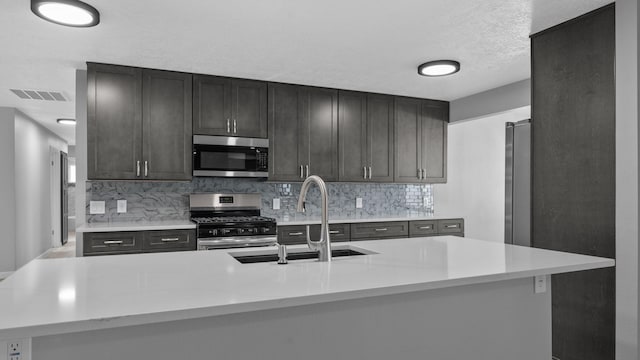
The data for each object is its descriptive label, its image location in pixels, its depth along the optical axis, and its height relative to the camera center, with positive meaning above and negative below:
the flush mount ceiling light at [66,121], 6.76 +0.91
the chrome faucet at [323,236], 2.01 -0.28
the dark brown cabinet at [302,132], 4.42 +0.48
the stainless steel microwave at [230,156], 4.05 +0.21
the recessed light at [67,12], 2.44 +0.99
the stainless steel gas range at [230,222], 3.79 -0.41
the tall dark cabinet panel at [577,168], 2.50 +0.06
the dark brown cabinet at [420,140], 5.08 +0.46
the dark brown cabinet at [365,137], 4.76 +0.47
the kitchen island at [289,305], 1.27 -0.40
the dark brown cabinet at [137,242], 3.50 -0.55
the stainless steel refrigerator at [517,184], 3.88 -0.06
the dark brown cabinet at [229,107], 4.06 +0.70
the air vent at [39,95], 4.82 +0.97
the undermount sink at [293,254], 2.20 -0.42
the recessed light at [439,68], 3.65 +0.97
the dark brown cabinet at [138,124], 3.71 +0.49
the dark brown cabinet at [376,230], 4.28 -0.58
